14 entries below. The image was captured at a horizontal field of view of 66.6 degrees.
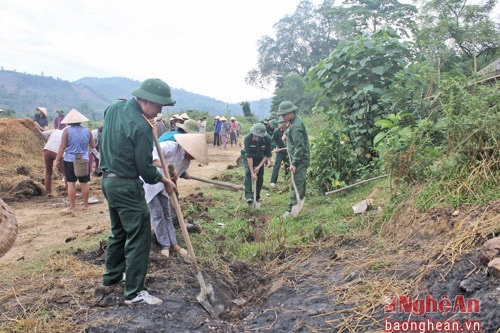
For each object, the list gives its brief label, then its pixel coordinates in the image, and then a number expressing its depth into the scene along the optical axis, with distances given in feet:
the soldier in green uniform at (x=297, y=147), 20.71
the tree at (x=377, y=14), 125.18
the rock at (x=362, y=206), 17.74
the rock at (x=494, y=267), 8.48
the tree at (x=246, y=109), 126.52
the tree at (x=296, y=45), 163.84
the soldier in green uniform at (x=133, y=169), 10.44
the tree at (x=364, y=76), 24.61
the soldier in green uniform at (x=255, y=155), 23.80
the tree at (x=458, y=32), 69.56
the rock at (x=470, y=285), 8.70
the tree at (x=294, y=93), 126.21
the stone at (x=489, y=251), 8.93
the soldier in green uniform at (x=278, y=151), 29.58
